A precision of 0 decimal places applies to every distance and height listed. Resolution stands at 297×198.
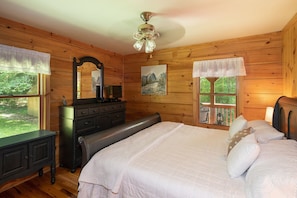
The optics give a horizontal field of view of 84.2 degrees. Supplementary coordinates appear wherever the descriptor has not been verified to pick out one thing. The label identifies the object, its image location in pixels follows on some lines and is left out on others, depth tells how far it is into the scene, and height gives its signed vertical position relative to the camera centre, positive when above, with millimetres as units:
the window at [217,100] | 3129 -69
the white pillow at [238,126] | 1967 -359
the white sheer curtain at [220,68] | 2941 +550
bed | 1096 -585
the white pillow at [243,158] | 1256 -479
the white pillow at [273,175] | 990 -499
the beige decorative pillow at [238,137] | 1633 -409
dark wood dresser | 2719 -531
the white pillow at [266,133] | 1694 -390
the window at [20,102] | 2309 -105
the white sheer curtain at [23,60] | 2193 +516
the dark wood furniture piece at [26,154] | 1892 -742
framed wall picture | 3799 +395
